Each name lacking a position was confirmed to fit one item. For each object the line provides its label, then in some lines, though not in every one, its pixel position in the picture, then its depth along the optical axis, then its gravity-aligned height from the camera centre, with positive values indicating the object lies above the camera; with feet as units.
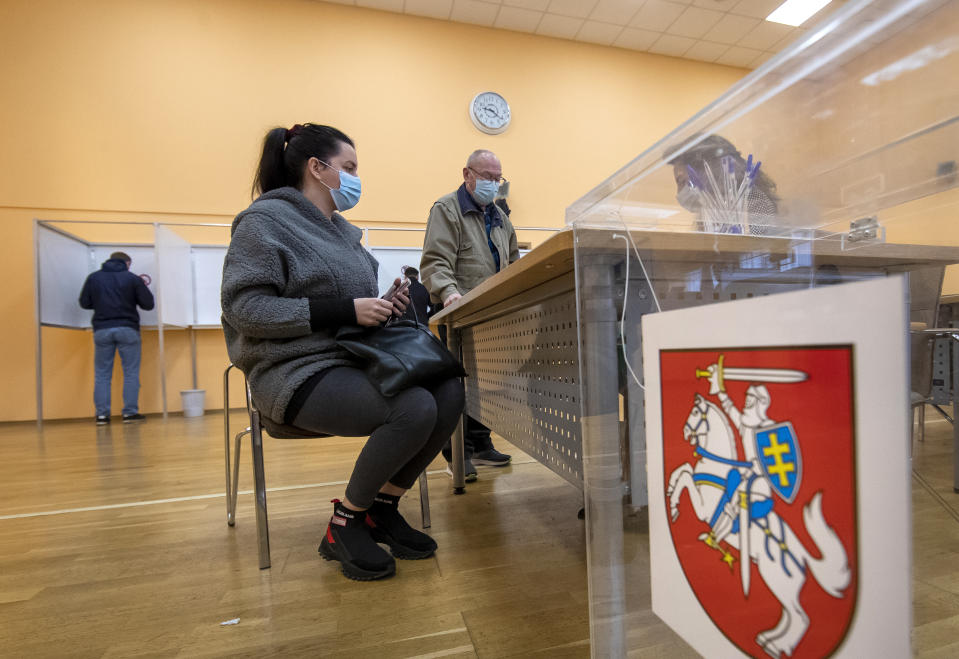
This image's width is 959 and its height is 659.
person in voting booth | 11.73 +0.59
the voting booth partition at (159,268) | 11.67 +1.98
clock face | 15.23 +7.13
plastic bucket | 12.66 -1.60
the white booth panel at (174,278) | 12.00 +1.68
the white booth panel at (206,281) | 13.29 +1.69
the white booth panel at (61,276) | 11.44 +1.74
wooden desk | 0.89 +0.08
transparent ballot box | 0.79 +0.15
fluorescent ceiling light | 14.82 +9.93
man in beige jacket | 5.65 +1.19
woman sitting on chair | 3.18 -0.17
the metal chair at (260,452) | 3.47 -0.87
